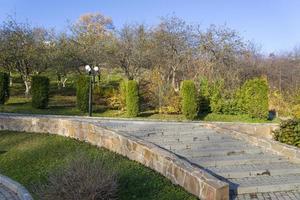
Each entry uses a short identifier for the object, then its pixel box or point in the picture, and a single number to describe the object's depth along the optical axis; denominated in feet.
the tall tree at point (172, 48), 59.51
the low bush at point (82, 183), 14.79
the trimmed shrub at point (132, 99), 45.40
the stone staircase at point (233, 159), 16.55
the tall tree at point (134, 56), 62.05
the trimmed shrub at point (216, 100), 46.19
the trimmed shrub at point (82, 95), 47.75
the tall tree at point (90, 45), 66.11
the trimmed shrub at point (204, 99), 47.21
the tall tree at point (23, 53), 57.73
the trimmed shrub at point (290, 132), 25.58
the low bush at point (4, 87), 50.24
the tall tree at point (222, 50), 58.89
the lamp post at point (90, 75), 44.55
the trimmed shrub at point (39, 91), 48.30
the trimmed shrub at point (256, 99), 44.08
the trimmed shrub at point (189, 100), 44.04
